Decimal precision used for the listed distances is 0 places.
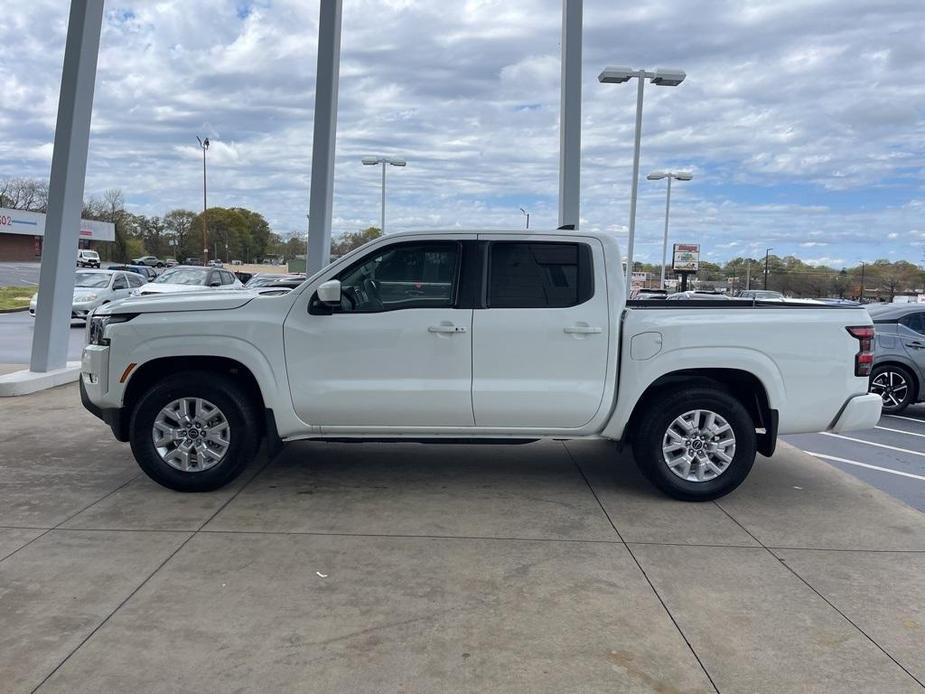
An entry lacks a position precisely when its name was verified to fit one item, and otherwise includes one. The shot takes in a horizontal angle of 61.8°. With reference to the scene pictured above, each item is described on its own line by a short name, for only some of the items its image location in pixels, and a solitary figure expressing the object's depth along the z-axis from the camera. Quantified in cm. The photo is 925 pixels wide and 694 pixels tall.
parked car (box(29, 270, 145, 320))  2158
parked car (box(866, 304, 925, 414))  1076
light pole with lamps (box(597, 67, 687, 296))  1905
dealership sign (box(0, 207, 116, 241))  7273
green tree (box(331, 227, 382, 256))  2942
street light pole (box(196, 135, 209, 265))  5523
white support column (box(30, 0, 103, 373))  992
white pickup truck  556
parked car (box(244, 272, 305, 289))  2425
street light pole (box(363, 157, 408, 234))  3055
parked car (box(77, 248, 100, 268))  5944
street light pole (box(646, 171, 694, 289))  3334
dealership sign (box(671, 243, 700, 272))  5600
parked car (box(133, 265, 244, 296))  2152
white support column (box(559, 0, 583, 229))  998
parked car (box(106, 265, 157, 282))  4154
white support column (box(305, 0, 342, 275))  1121
